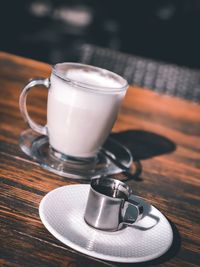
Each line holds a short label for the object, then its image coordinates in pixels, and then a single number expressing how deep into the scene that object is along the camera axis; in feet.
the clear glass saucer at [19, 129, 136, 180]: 2.21
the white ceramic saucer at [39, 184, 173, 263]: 1.55
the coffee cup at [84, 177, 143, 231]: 1.71
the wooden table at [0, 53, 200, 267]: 1.57
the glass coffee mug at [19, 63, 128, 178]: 2.22
